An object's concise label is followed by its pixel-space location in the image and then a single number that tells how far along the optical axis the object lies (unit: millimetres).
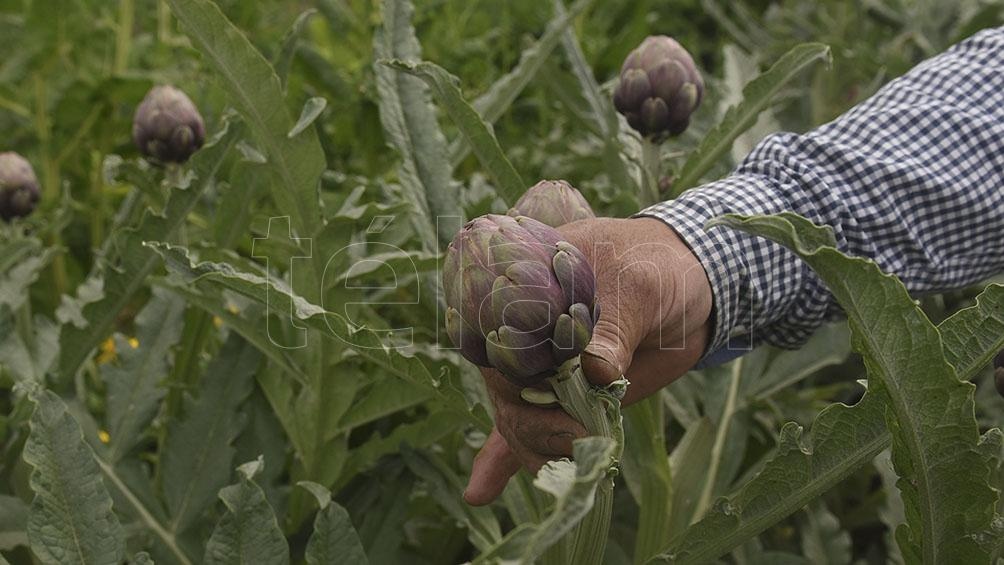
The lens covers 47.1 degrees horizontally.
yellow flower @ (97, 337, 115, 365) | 1277
